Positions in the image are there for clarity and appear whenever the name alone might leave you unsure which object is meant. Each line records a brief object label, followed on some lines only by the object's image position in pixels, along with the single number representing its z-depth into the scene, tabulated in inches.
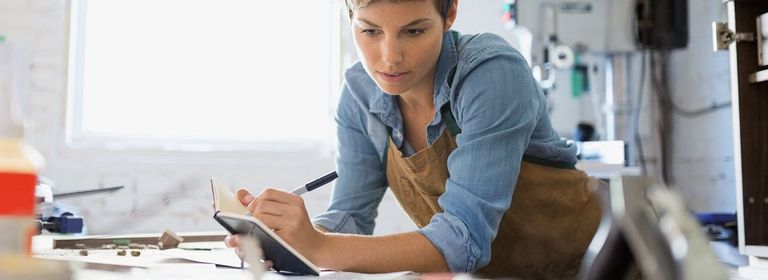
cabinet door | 57.9
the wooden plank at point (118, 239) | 48.7
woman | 37.4
